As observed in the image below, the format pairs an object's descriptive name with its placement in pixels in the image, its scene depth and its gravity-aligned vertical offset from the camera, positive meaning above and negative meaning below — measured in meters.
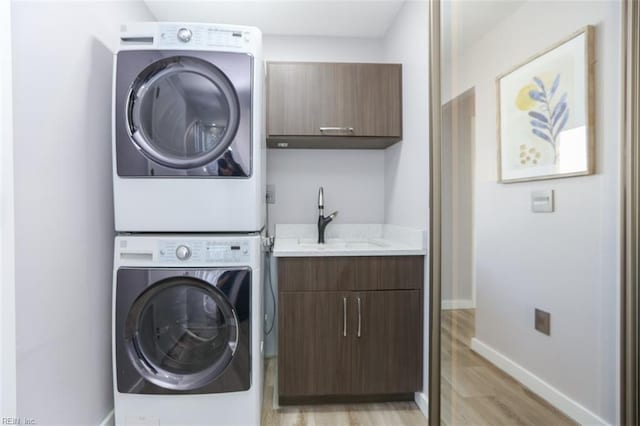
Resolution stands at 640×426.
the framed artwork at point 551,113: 1.06 +0.33
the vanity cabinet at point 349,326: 1.77 -0.62
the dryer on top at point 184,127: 1.45 +0.37
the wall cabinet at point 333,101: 2.11 +0.69
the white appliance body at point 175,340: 1.45 -0.56
